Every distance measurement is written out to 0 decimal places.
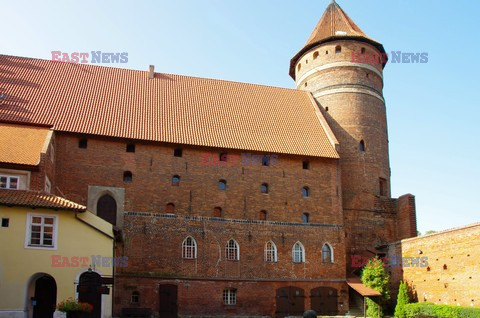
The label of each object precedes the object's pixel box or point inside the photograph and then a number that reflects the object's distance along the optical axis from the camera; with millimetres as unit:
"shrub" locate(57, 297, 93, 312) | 17544
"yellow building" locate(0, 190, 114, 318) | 20047
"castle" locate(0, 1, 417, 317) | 27828
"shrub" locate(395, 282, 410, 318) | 28047
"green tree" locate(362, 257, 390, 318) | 28562
